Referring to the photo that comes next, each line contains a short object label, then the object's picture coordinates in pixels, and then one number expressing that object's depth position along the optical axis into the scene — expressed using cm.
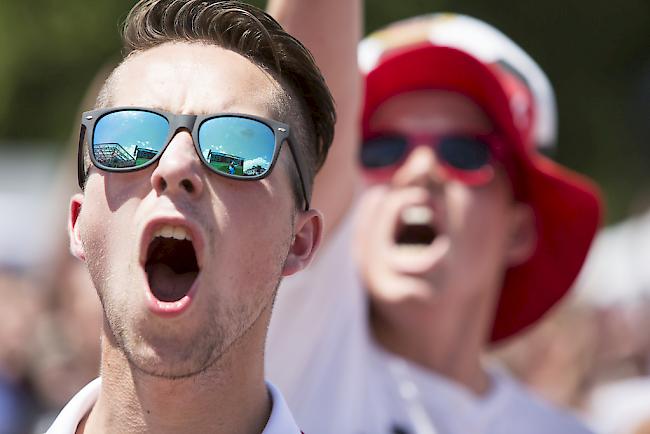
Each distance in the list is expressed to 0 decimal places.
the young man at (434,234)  367
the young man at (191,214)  318
